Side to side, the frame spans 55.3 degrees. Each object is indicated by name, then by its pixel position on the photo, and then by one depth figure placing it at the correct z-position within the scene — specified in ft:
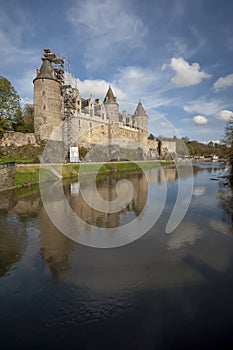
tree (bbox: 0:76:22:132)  87.35
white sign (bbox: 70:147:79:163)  101.50
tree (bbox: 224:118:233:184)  79.43
